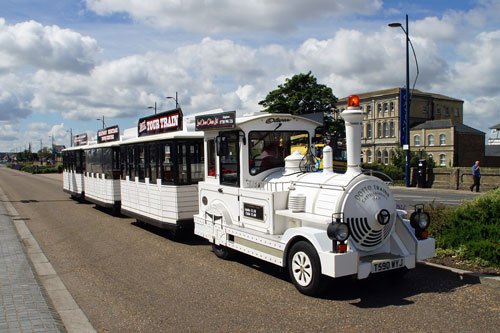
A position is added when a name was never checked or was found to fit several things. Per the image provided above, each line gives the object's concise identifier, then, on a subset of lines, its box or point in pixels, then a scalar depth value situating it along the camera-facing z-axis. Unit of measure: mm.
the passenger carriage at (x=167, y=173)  9953
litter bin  24484
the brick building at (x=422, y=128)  67375
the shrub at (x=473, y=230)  6824
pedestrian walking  21666
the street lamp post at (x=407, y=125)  24353
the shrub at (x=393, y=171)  28394
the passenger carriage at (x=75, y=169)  19219
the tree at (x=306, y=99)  43625
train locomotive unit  5723
